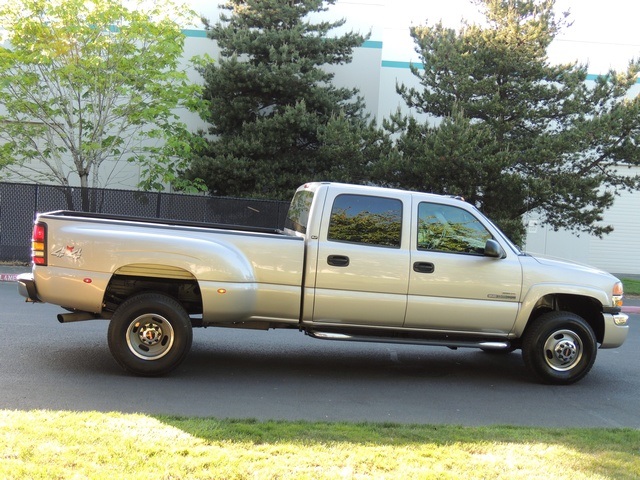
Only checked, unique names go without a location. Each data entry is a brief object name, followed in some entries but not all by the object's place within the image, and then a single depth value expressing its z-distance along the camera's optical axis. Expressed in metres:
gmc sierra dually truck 6.27
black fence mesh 17.42
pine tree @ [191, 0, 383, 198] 19.48
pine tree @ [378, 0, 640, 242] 17.48
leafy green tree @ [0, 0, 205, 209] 16.23
